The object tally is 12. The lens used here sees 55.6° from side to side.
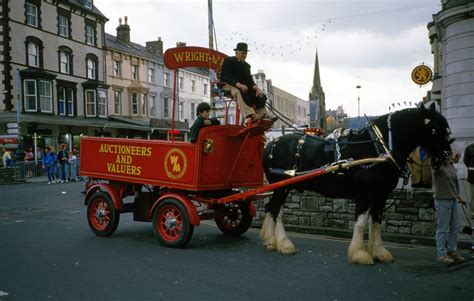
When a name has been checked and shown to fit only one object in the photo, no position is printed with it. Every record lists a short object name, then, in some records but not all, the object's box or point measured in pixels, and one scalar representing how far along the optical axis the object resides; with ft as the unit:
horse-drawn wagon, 20.42
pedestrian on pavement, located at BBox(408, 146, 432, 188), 37.06
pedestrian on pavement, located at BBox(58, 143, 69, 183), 73.10
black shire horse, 20.16
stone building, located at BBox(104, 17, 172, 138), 134.62
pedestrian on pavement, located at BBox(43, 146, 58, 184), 72.18
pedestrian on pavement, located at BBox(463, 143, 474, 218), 30.71
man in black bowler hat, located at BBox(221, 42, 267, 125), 24.14
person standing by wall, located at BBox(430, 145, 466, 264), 20.43
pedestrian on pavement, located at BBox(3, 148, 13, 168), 76.79
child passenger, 24.25
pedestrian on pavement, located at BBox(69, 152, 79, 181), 76.84
